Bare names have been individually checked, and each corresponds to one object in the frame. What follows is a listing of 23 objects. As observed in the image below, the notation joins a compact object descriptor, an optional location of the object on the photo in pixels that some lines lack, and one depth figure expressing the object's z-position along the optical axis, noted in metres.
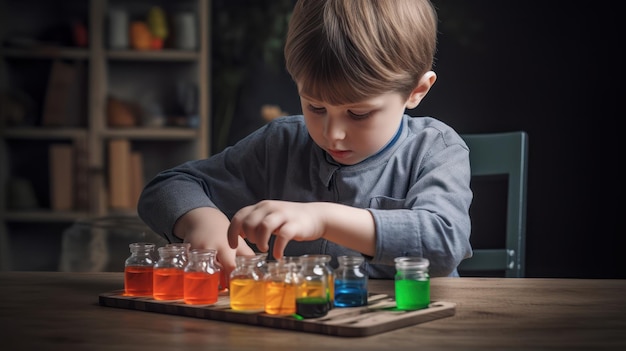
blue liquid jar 1.20
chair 1.97
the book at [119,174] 4.38
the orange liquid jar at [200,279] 1.22
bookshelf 4.35
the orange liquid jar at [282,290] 1.13
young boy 1.34
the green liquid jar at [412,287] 1.18
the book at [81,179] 4.38
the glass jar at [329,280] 1.14
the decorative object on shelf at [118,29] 4.31
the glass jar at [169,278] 1.27
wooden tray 1.06
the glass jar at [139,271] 1.33
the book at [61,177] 4.40
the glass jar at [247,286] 1.17
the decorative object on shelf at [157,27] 4.38
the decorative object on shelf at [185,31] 4.35
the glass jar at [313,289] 1.10
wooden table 1.00
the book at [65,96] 4.37
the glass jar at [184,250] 1.27
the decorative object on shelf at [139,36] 4.38
